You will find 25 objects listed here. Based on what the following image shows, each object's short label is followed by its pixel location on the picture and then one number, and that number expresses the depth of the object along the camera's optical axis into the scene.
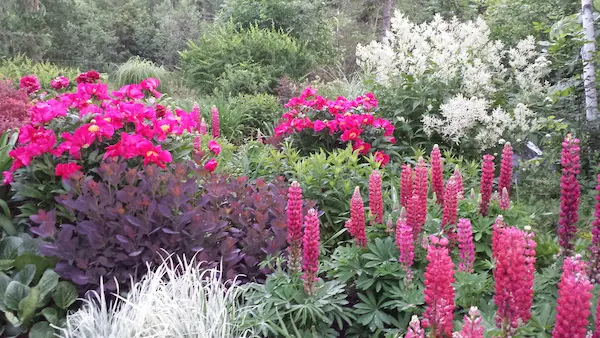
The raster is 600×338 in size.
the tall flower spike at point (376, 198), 2.75
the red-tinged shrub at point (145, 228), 2.67
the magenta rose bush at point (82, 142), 2.92
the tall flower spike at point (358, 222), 2.54
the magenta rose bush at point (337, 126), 4.47
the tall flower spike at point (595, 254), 1.87
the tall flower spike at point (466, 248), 2.16
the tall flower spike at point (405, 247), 2.24
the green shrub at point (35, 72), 9.49
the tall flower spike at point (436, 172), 2.93
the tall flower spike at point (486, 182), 2.73
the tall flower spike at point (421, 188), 2.55
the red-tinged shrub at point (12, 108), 3.89
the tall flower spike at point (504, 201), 2.71
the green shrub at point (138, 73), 11.65
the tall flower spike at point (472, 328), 1.28
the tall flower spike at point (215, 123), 5.74
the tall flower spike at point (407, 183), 2.94
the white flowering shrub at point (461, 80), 4.64
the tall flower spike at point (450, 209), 2.53
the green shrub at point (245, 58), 9.51
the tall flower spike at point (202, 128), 5.20
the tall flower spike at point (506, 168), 2.85
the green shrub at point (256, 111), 7.40
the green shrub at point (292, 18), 11.00
